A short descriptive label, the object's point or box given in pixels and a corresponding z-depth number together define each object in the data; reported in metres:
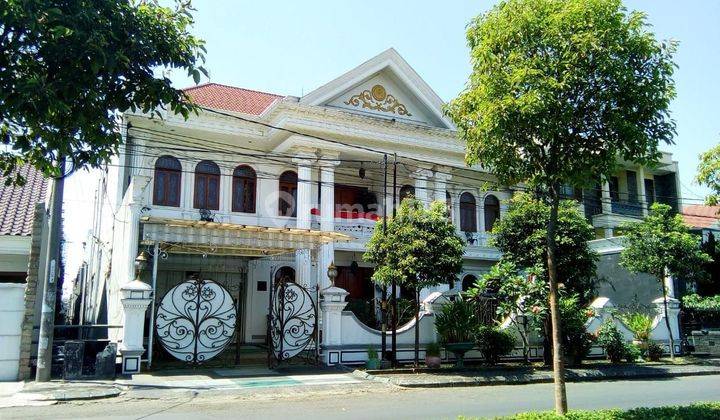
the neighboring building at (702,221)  27.56
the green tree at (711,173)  12.95
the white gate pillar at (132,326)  12.88
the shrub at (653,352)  18.42
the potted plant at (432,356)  14.88
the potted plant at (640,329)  18.61
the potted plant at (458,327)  15.29
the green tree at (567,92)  7.06
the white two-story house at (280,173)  18.81
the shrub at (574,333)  16.06
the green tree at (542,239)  16.48
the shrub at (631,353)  17.31
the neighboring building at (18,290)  12.13
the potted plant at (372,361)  14.35
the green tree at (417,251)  14.37
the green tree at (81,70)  4.49
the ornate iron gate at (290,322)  14.91
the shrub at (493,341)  15.62
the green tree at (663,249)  18.33
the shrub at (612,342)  17.16
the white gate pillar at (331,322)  15.13
